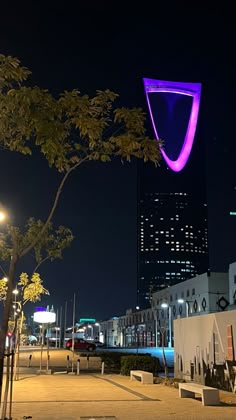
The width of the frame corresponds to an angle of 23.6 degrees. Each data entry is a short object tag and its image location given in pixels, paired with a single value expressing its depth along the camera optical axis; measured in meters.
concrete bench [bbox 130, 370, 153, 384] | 21.63
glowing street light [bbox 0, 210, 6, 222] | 11.71
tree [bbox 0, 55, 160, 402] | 8.84
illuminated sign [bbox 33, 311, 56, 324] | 31.05
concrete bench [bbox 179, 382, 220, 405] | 14.79
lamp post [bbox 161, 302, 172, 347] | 93.18
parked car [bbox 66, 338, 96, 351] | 69.25
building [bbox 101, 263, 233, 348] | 86.12
